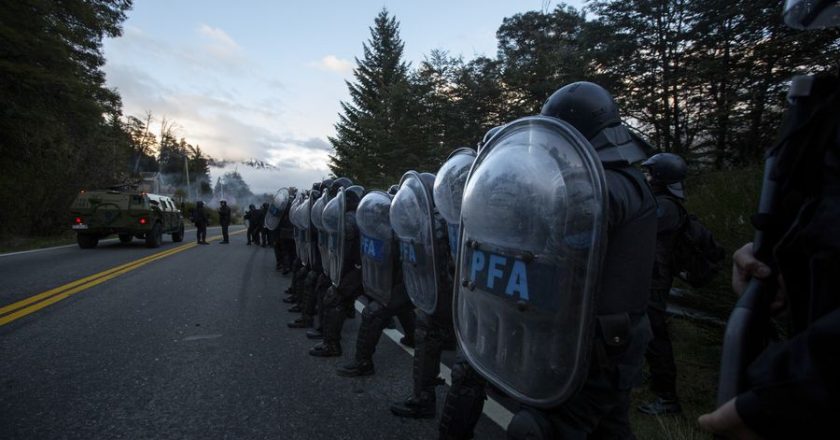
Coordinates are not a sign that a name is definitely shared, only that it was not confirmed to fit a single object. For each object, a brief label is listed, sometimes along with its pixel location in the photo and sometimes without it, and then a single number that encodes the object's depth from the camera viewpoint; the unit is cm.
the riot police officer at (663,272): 312
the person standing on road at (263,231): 1509
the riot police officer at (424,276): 276
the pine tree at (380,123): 1986
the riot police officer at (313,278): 505
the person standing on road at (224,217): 1734
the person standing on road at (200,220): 1648
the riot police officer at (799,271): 76
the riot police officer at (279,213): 809
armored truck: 1313
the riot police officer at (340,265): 400
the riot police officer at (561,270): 139
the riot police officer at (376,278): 343
